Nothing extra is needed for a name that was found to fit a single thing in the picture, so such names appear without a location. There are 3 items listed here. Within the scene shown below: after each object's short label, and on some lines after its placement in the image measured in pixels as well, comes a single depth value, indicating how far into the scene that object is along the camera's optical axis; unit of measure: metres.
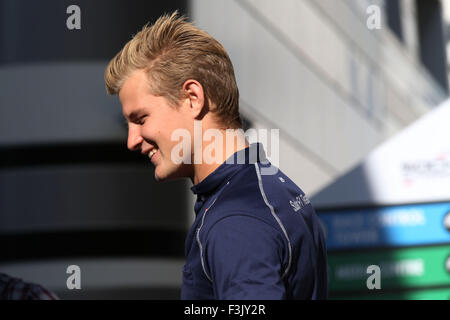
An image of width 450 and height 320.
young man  2.76
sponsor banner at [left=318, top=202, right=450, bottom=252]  11.76
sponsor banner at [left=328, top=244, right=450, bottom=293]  11.91
